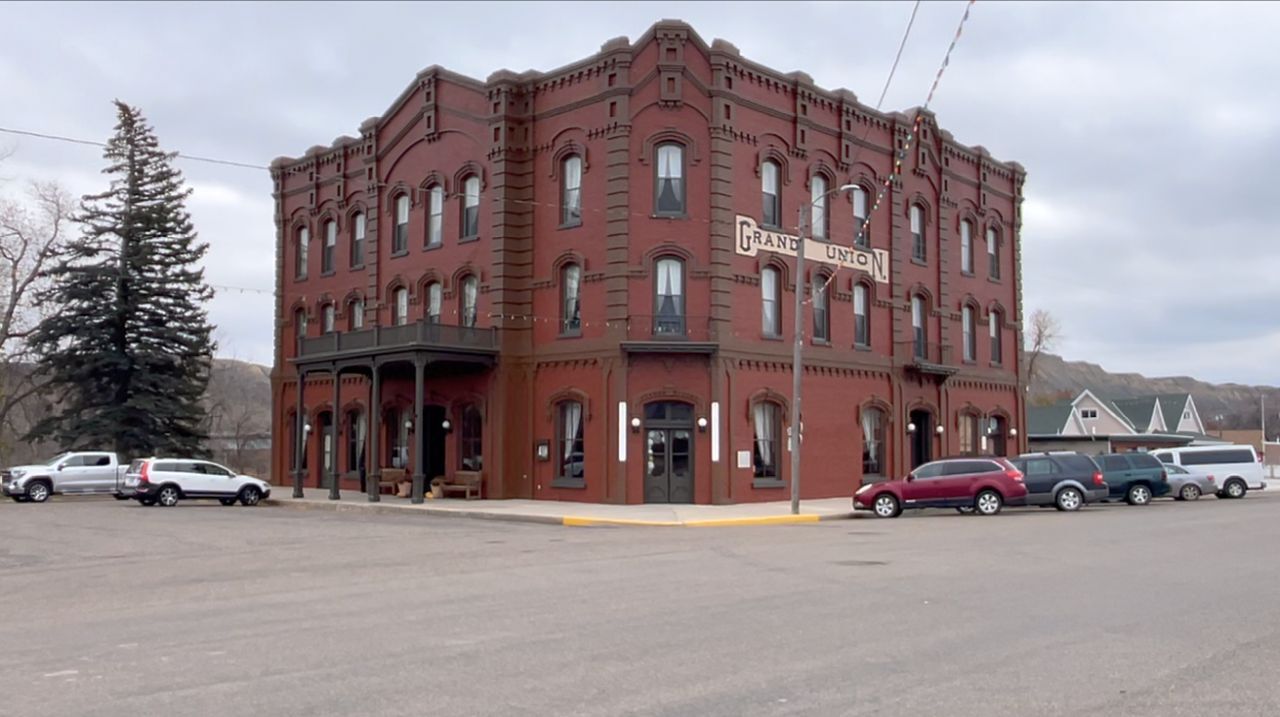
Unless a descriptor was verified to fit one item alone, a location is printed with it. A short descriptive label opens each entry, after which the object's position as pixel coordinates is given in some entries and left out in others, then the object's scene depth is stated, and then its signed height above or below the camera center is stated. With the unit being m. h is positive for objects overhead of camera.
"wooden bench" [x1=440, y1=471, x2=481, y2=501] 32.16 -0.95
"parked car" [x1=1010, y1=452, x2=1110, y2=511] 28.67 -0.69
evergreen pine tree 40.75 +4.61
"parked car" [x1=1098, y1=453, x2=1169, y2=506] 31.27 -0.63
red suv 27.34 -0.89
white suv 31.81 -0.93
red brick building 30.23 +5.01
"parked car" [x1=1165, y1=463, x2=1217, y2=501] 35.16 -0.96
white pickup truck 34.06 -0.82
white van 36.44 -0.34
